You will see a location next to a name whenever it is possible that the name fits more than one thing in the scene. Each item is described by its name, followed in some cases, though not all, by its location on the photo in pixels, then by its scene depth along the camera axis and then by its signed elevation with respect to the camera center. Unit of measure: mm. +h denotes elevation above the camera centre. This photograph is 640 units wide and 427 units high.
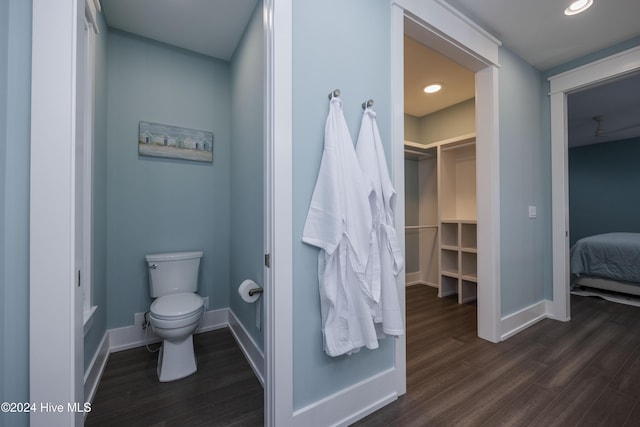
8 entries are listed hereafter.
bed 3162 -600
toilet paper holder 1467 -416
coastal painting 2143 +622
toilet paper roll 1495 -429
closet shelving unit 3127 +10
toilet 1609 -622
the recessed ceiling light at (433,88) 3014 +1480
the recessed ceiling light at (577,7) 1802 +1447
